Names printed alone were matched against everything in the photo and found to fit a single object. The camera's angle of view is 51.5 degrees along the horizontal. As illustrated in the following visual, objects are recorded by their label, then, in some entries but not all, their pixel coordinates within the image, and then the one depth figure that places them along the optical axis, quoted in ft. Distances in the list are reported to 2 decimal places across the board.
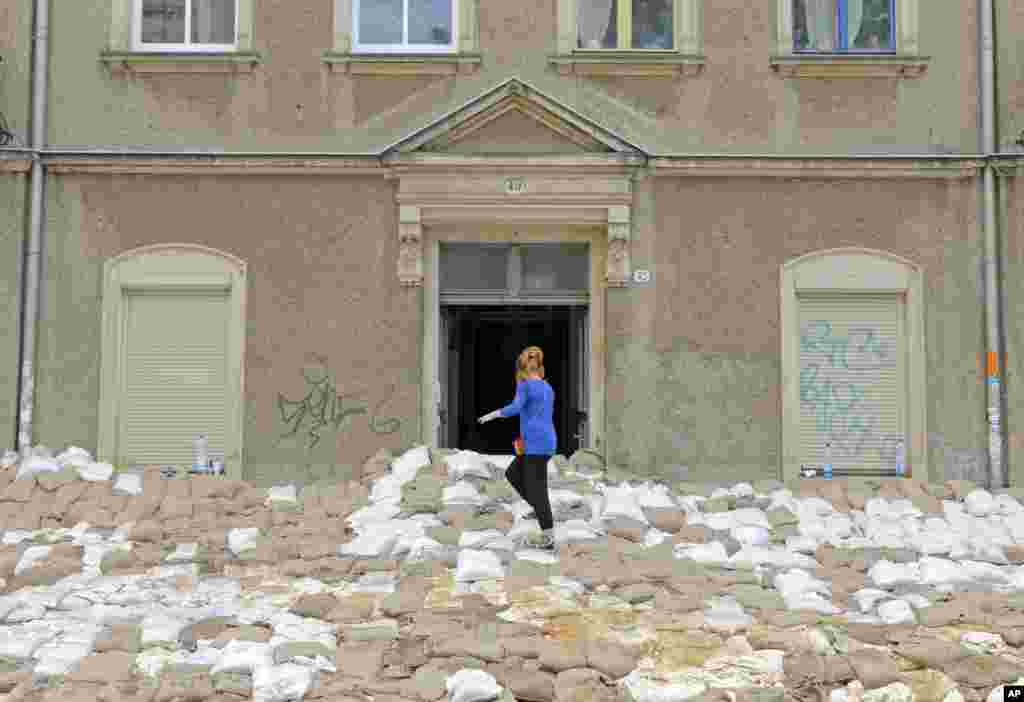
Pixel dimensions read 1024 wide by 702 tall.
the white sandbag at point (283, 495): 32.96
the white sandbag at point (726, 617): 22.27
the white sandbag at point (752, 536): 29.27
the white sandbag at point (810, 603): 23.82
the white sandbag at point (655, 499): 31.17
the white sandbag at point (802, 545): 28.96
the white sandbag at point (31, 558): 26.42
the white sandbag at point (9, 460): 33.96
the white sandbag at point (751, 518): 30.68
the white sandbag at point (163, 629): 21.45
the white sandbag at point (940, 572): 26.03
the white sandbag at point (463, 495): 30.63
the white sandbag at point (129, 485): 32.94
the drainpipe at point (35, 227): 35.12
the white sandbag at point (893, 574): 25.96
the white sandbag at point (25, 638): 21.03
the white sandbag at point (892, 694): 19.40
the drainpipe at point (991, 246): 35.14
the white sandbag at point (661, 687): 19.22
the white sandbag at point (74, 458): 34.06
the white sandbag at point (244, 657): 19.95
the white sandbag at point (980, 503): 32.53
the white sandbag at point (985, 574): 26.50
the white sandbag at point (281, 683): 19.19
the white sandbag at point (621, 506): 30.01
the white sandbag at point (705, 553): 27.48
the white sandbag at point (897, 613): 22.94
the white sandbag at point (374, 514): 30.37
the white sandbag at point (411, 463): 33.12
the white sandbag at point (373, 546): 27.91
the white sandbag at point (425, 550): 26.91
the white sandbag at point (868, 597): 24.06
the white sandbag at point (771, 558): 27.45
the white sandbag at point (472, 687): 19.03
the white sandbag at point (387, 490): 32.04
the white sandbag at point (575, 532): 28.22
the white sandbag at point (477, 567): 25.38
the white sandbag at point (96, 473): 33.40
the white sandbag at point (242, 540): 28.43
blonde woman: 27.45
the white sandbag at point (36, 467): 33.14
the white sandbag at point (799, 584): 24.94
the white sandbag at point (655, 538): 28.76
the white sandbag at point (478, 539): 27.73
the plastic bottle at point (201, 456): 35.32
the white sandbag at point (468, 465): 32.17
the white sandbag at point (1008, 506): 32.66
